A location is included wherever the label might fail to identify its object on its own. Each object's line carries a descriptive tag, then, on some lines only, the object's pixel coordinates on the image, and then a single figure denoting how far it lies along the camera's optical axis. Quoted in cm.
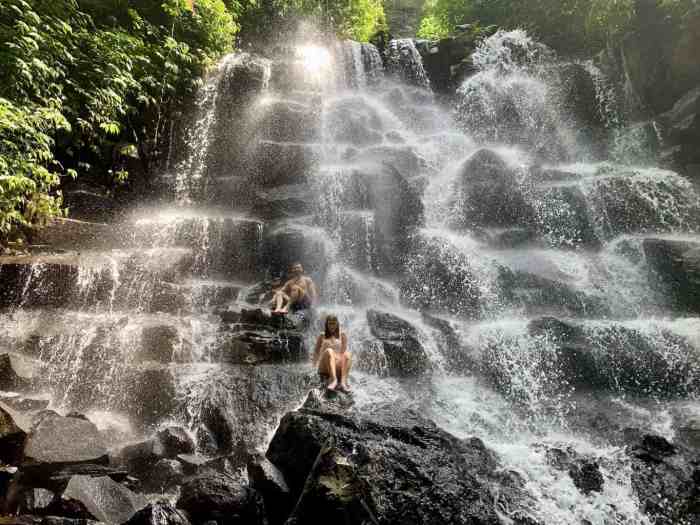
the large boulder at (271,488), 448
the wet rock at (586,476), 507
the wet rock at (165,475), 510
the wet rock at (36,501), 397
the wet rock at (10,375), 646
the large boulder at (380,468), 394
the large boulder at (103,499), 402
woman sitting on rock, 675
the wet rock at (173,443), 559
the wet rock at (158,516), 388
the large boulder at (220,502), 425
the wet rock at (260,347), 761
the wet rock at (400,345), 806
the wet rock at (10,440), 478
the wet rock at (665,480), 462
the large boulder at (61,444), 454
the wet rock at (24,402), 609
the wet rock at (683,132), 1289
